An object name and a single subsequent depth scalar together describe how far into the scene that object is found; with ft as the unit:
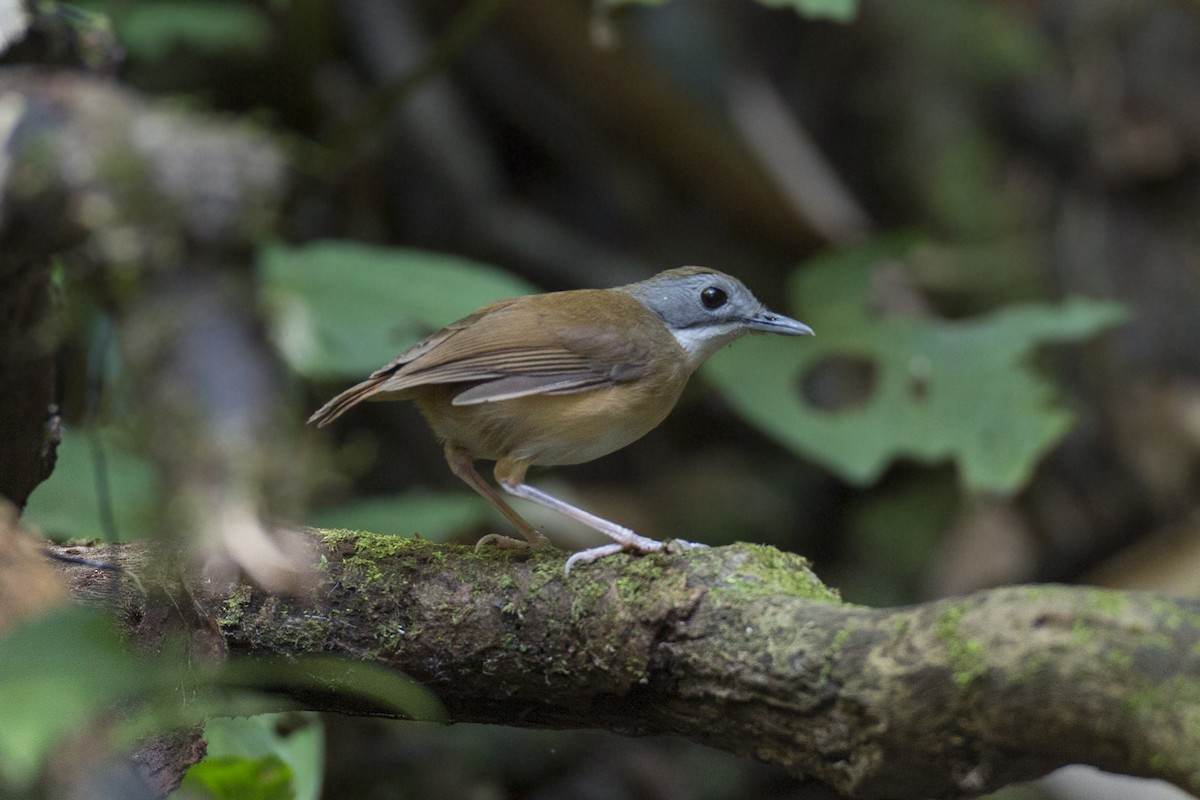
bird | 20.40
